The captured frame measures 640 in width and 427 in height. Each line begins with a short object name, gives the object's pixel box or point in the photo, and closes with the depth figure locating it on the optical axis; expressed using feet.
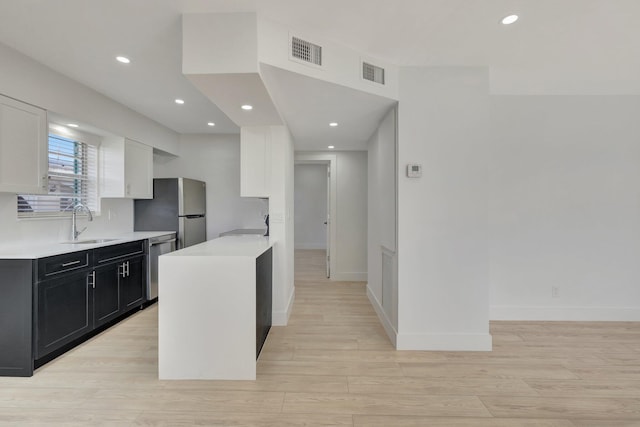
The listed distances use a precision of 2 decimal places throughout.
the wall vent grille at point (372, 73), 7.93
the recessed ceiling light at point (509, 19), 6.26
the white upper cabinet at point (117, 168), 12.08
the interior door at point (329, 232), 16.57
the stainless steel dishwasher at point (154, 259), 12.23
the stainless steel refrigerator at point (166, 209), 13.83
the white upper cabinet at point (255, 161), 10.65
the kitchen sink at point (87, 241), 10.05
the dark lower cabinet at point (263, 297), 7.67
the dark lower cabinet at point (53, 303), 7.16
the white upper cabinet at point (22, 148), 7.57
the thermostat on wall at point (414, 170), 8.55
